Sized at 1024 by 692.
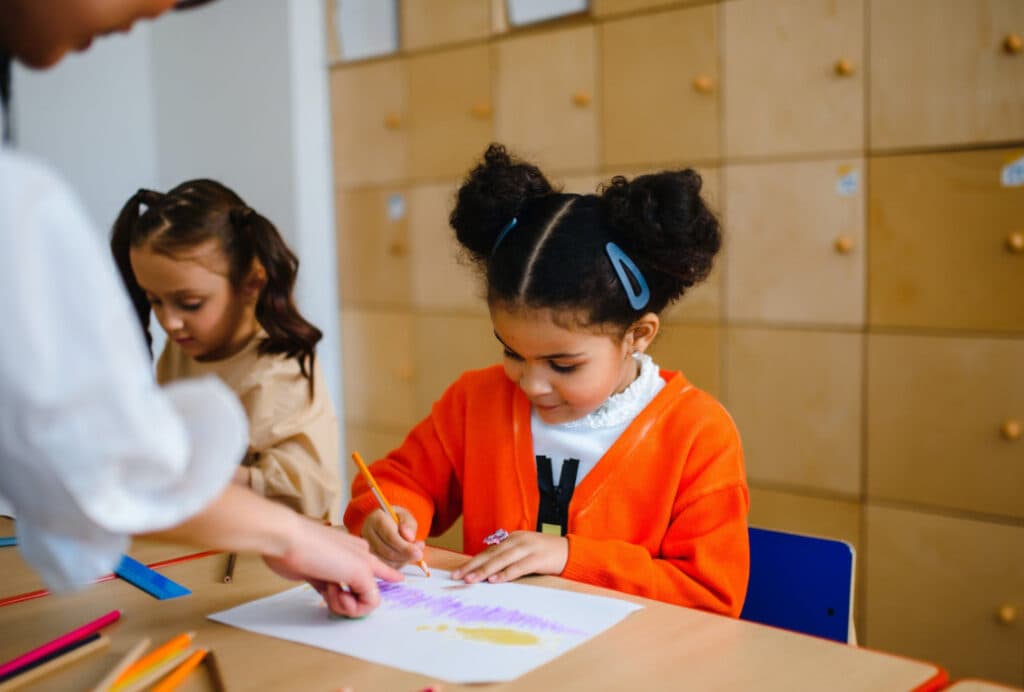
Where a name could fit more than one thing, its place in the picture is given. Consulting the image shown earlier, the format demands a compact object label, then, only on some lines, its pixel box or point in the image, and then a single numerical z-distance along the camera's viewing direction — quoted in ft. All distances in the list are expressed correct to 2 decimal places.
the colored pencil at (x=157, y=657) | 2.65
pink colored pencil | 2.74
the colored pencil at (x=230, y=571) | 3.63
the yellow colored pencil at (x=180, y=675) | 2.62
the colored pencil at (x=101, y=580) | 3.51
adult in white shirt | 1.86
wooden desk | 2.57
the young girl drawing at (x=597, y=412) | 3.81
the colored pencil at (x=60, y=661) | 2.68
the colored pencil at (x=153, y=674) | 2.60
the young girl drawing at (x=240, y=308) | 5.52
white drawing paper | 2.75
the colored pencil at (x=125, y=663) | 2.56
